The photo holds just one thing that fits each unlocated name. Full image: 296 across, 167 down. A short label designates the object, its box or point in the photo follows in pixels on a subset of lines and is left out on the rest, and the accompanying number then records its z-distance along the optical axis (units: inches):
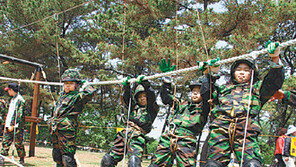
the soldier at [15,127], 266.3
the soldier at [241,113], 117.7
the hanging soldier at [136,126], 162.4
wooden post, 328.5
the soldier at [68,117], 171.8
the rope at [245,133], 112.7
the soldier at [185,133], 142.3
